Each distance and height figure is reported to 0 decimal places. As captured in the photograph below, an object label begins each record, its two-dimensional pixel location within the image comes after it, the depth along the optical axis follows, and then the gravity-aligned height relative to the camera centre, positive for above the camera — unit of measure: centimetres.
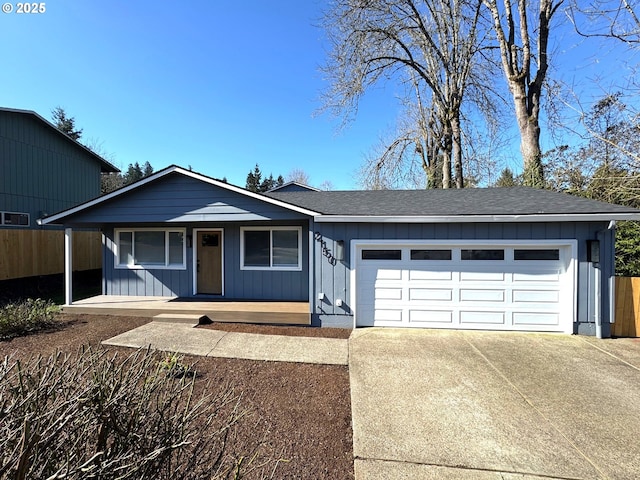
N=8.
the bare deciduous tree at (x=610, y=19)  732 +554
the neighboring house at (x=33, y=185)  1062 +244
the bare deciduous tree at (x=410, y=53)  1316 +895
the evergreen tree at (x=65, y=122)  2867 +1120
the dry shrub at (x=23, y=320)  623 -183
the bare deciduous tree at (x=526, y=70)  1195 +693
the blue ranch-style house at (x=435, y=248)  665 -26
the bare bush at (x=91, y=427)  137 -100
